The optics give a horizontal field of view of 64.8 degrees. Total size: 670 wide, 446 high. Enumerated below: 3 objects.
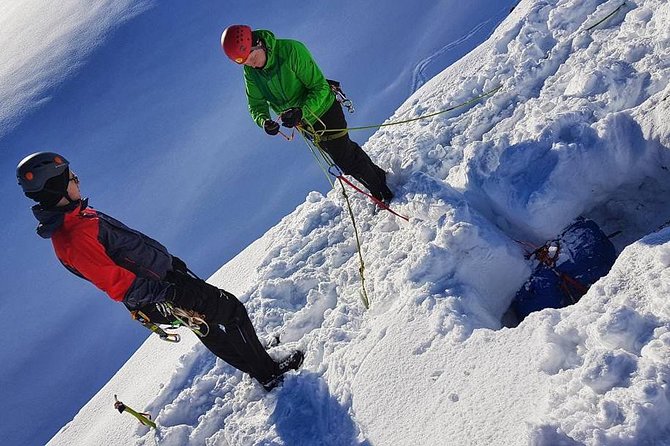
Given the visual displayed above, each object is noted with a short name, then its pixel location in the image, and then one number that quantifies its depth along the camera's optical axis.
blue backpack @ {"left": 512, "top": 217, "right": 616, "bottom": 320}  3.56
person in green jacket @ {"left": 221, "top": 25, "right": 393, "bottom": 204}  3.58
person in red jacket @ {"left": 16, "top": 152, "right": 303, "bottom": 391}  2.67
